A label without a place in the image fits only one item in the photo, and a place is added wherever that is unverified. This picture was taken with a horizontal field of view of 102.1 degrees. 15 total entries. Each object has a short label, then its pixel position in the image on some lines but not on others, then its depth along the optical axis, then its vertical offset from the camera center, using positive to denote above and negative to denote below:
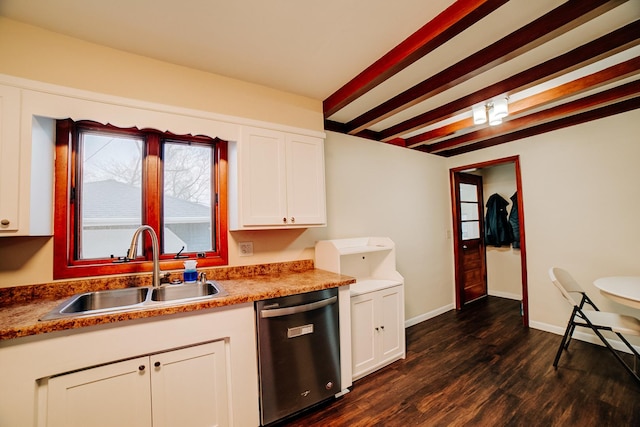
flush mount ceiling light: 2.29 +0.97
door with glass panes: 3.96 -0.35
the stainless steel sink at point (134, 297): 1.41 -0.44
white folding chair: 1.98 -0.87
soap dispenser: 1.90 -0.33
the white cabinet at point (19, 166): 1.39 +0.37
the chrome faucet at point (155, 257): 1.79 -0.20
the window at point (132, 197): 1.72 +0.24
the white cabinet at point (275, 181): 2.05 +0.37
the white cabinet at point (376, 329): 2.22 -0.98
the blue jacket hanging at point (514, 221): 4.05 -0.06
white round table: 1.81 -0.58
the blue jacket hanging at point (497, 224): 4.29 -0.10
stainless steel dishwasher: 1.65 -0.87
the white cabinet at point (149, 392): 1.25 -0.86
